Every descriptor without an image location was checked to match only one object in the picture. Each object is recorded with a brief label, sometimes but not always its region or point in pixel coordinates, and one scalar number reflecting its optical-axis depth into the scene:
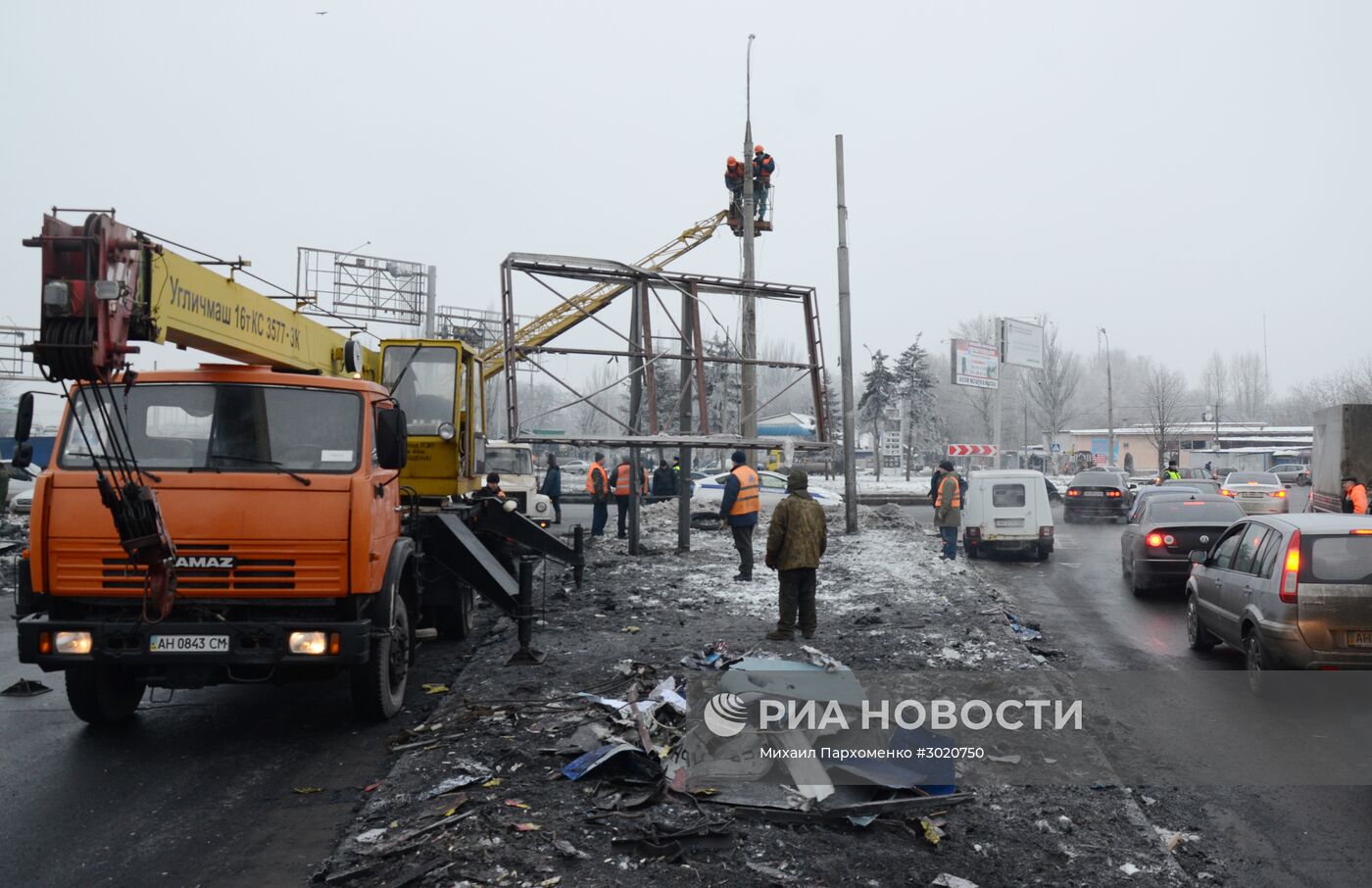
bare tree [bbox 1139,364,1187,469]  55.16
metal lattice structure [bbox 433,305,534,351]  36.38
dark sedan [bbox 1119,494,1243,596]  14.28
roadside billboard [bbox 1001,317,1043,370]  48.16
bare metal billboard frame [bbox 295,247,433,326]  31.25
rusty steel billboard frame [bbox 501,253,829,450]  12.05
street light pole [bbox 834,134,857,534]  21.06
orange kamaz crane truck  5.64
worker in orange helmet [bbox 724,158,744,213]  18.81
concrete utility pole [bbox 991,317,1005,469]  46.80
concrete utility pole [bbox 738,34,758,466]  13.83
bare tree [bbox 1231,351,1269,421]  119.19
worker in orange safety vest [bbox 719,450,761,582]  13.78
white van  19.69
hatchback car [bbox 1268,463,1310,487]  44.41
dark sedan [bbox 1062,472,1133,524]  29.97
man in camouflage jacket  9.80
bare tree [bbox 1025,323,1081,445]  66.75
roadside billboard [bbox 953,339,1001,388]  46.47
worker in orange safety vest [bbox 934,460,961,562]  17.83
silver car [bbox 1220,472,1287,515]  28.25
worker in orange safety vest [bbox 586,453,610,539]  21.38
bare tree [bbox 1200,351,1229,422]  117.71
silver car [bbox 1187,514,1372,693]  7.48
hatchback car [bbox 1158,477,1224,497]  26.17
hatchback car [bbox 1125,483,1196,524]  16.83
